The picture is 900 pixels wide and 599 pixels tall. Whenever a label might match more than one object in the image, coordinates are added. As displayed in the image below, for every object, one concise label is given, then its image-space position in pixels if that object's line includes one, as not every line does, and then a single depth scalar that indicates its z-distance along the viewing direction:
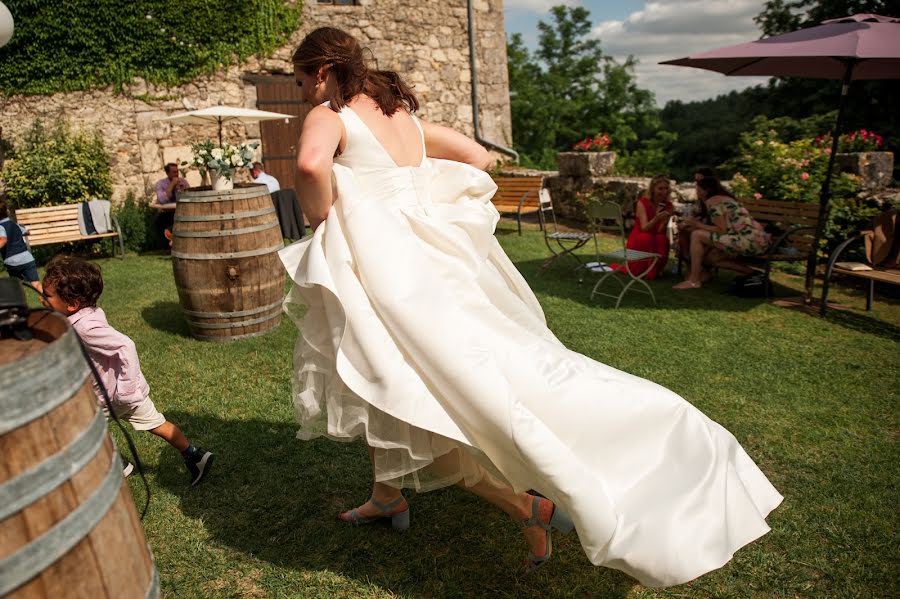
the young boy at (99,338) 2.80
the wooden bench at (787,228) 6.41
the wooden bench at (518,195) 10.56
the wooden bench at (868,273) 5.51
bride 1.96
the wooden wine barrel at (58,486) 1.06
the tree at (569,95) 31.53
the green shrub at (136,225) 10.45
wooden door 11.88
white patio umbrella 9.80
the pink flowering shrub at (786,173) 7.48
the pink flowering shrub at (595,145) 12.09
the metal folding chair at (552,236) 7.51
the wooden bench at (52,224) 9.36
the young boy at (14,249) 6.34
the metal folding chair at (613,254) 6.46
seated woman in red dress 7.14
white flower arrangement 5.71
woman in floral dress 6.49
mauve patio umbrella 5.25
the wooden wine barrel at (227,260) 4.98
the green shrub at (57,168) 9.99
